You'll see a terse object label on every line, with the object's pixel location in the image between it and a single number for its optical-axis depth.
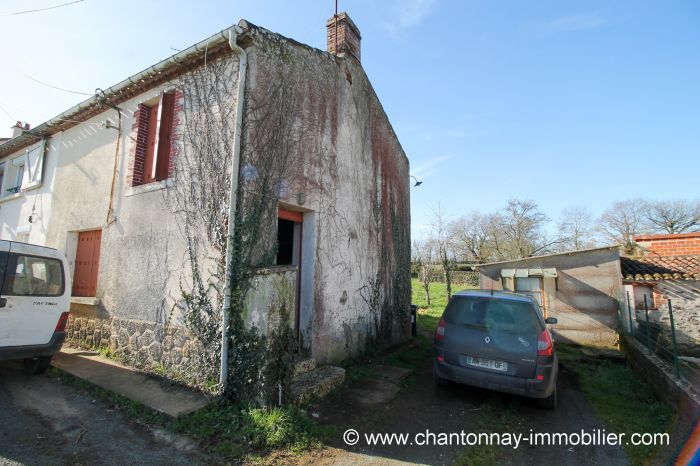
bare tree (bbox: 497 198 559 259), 32.25
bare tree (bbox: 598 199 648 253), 35.82
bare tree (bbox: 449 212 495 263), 35.06
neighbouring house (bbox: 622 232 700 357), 9.34
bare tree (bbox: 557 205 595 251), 34.60
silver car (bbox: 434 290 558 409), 4.50
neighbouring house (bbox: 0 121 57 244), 8.73
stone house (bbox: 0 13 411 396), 4.80
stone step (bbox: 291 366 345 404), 4.69
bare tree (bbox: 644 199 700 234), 31.72
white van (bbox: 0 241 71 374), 4.76
